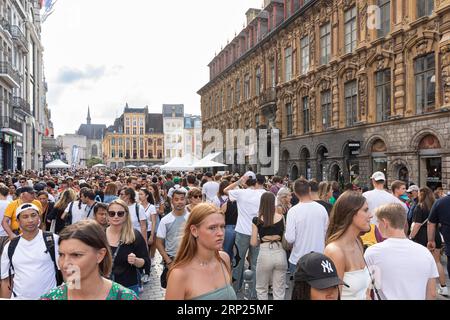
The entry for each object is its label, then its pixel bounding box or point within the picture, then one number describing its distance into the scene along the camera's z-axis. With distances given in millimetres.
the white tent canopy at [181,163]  25750
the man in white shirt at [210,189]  11092
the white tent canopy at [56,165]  31381
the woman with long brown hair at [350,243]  3141
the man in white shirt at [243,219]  6848
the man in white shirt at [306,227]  5289
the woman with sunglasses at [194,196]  6273
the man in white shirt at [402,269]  3127
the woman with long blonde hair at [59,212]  7643
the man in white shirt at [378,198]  6543
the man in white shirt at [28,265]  3939
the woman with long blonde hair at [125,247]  4199
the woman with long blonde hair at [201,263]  2703
